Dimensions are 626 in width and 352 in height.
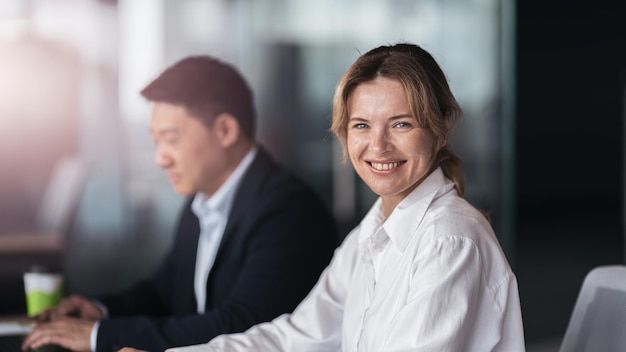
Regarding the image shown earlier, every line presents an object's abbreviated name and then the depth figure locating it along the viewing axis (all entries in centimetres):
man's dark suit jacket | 255
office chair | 222
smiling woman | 208
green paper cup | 266
